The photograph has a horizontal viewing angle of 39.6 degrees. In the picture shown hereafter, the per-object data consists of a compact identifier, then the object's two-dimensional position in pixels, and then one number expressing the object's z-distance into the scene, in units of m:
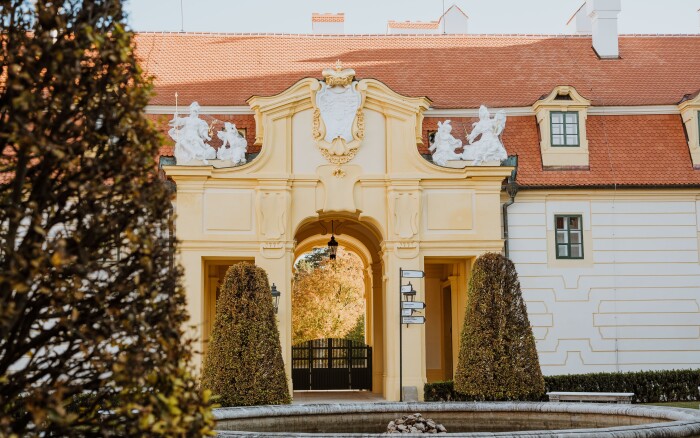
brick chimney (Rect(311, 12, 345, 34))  33.09
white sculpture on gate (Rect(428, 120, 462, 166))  24.89
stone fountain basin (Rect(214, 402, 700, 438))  13.11
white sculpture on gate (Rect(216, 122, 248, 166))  24.39
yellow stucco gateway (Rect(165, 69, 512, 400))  23.92
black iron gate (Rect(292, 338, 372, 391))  28.64
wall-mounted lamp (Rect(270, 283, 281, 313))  23.66
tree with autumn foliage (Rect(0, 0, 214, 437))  5.82
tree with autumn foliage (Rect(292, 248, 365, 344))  45.34
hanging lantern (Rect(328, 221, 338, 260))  26.88
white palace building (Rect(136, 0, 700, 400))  24.16
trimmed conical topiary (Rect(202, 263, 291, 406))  18.84
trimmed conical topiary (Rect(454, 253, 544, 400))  18.03
